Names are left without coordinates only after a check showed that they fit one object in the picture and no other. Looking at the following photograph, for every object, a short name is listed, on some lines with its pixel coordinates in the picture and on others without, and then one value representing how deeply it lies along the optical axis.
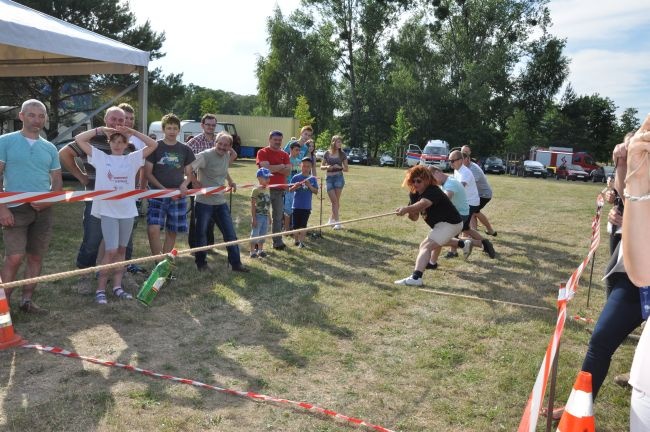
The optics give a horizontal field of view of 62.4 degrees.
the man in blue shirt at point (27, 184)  4.65
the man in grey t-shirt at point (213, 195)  6.50
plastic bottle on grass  4.91
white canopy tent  6.46
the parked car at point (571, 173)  35.69
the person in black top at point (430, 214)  6.38
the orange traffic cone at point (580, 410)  1.77
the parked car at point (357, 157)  40.69
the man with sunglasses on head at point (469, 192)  8.20
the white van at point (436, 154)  34.06
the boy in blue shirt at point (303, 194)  8.35
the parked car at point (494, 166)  38.29
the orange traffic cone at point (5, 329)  4.07
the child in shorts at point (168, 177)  6.07
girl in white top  5.21
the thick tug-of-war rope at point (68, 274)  2.70
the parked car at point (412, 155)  38.43
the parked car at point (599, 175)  34.47
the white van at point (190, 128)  30.58
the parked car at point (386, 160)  40.75
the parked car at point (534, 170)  36.62
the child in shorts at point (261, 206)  7.37
